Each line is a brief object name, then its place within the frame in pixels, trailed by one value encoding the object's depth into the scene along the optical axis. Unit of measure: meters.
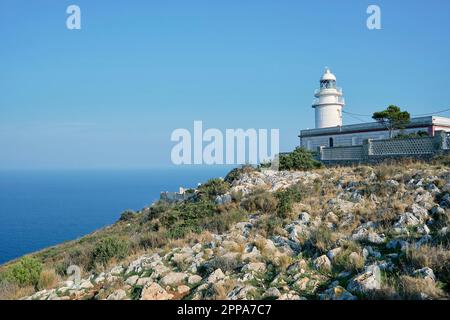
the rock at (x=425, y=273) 5.33
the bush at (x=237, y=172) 17.18
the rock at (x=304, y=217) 9.57
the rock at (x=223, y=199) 13.26
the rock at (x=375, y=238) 7.42
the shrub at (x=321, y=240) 7.34
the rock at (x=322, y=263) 6.41
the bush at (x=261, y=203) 11.39
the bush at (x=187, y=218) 10.82
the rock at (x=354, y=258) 6.29
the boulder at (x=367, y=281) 5.34
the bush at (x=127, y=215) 25.30
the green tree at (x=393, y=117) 31.14
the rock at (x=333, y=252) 6.75
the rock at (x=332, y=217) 9.44
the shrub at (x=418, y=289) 4.91
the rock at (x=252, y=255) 7.29
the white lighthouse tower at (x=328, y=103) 40.69
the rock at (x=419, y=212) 8.43
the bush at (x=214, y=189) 15.20
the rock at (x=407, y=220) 8.09
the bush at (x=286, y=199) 10.53
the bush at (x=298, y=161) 19.31
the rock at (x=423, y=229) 7.44
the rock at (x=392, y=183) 11.05
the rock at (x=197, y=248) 8.50
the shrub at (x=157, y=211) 17.64
